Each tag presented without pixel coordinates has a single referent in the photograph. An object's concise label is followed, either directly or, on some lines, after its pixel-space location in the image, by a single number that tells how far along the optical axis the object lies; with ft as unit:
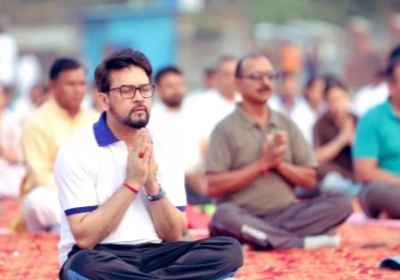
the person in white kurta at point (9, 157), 67.70
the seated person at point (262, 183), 41.28
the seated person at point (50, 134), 45.86
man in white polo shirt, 29.19
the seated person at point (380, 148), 46.48
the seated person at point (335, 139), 62.73
